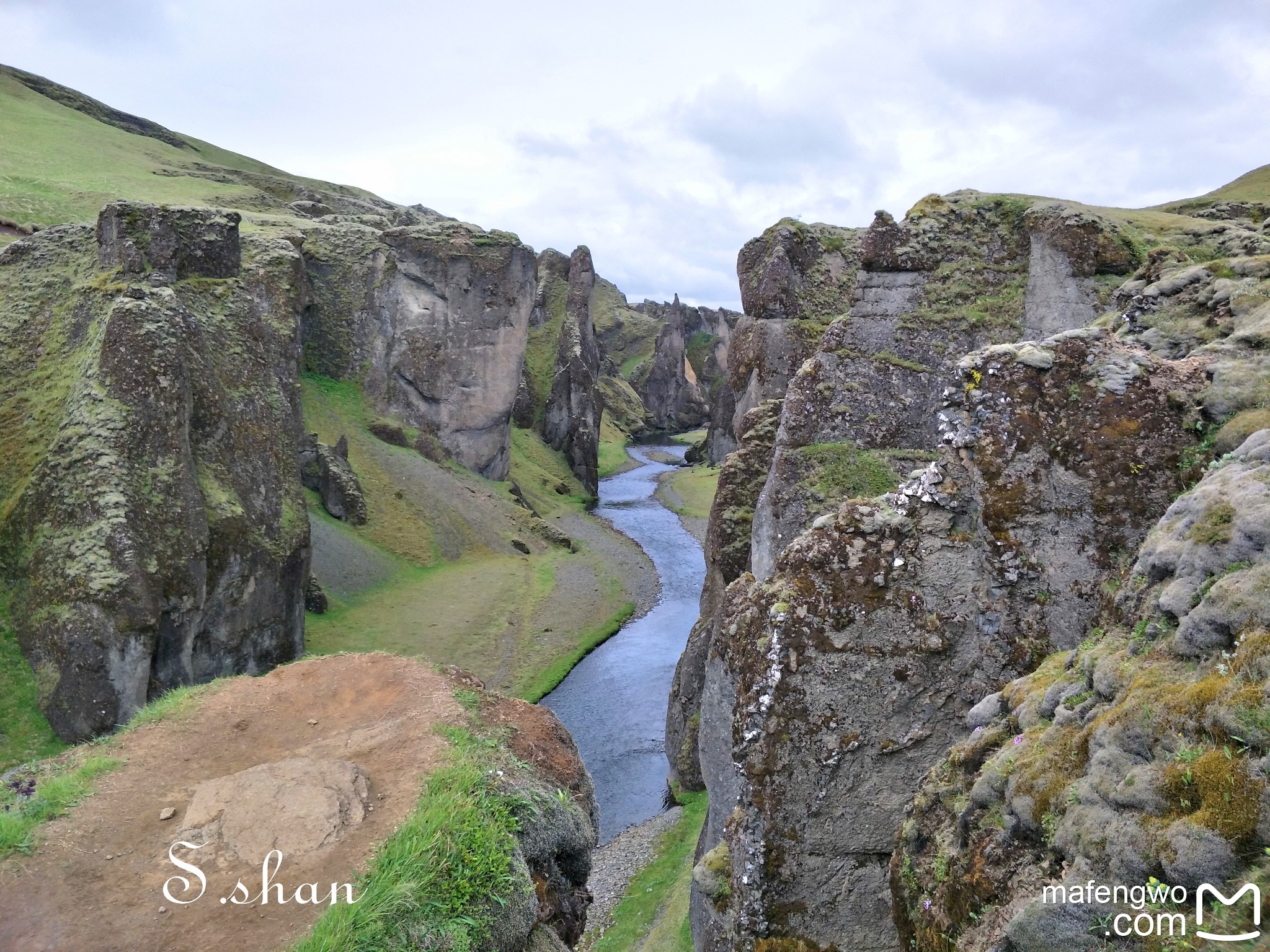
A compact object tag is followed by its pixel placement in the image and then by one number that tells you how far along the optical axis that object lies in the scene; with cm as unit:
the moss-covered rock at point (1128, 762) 504
